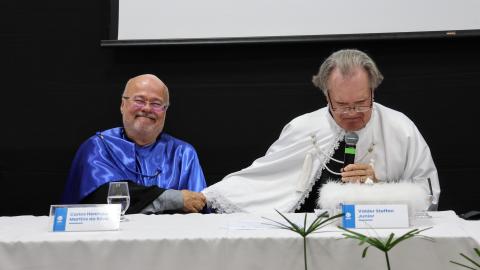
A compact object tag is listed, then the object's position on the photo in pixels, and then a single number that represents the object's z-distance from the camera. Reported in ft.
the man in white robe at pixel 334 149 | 9.56
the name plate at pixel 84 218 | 7.88
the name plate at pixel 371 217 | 7.79
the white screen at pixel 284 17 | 11.09
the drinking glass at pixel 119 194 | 8.29
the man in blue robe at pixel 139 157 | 10.37
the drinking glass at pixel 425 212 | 7.96
